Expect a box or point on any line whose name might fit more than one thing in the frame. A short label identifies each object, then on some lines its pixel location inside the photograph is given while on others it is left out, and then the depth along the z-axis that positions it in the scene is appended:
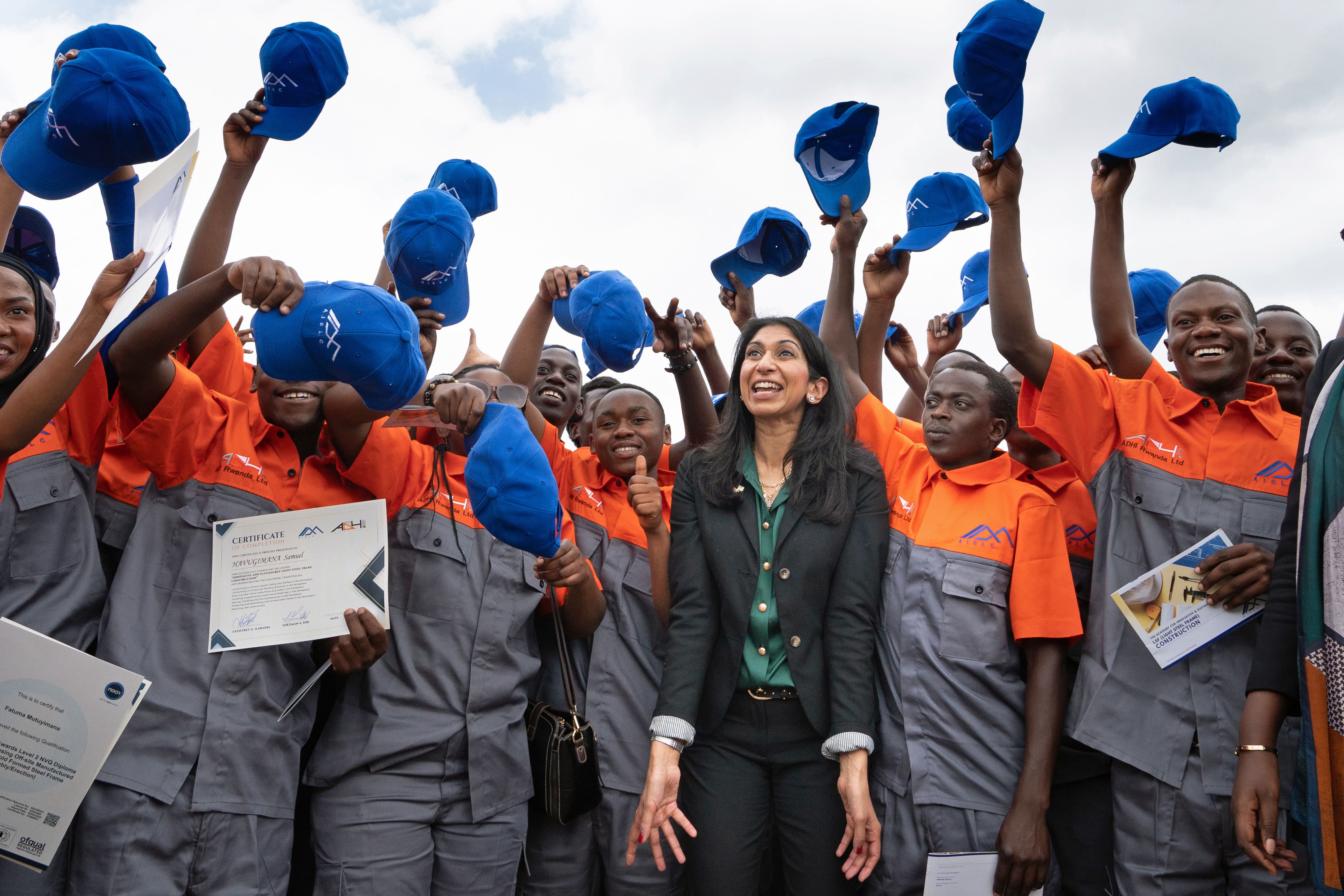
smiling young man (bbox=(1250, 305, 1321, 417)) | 3.50
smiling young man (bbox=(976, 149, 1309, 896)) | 2.62
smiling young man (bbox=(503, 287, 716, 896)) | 3.15
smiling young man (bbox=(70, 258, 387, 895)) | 2.54
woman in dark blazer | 2.57
